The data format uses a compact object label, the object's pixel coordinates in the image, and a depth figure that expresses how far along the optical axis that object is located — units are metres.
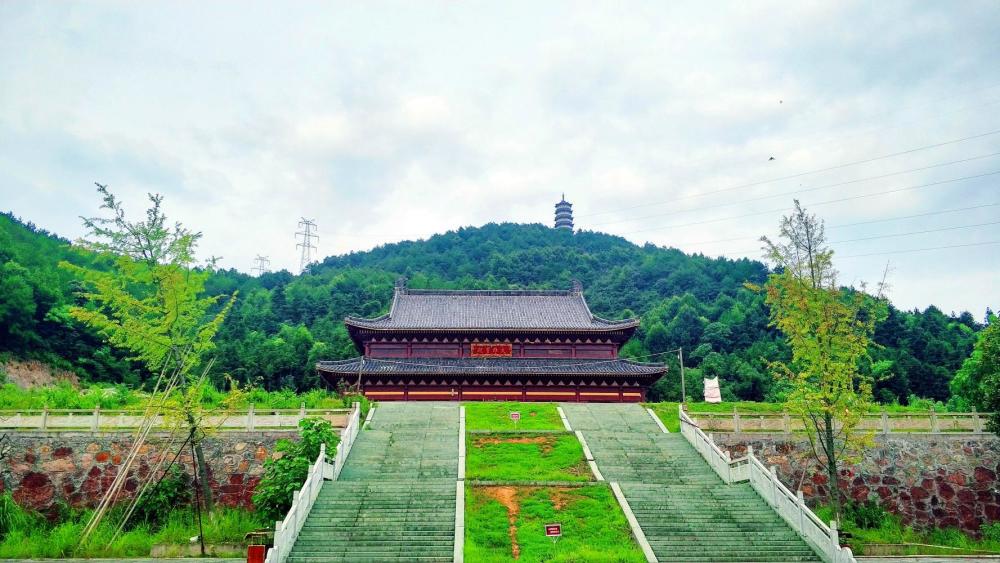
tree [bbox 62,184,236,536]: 21.42
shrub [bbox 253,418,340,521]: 20.00
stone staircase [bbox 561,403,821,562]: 18.03
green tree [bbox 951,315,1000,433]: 24.73
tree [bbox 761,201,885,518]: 20.84
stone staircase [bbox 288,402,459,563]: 17.61
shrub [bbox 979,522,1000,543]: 23.32
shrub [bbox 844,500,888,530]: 23.89
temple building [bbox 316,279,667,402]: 37.22
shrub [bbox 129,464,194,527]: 22.19
